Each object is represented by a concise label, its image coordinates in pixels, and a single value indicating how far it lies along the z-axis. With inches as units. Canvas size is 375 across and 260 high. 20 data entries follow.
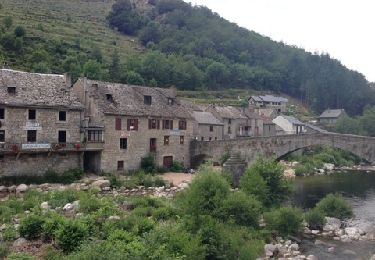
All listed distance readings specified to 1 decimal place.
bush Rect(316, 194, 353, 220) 1306.6
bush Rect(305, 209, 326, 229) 1200.2
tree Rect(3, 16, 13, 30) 3275.1
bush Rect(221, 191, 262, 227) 983.0
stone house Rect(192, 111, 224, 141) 2492.0
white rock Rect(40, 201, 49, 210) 1111.8
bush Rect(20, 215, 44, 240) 871.7
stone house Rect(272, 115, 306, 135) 3425.2
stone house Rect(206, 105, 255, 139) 2817.4
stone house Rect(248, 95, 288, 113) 4235.7
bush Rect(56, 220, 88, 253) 805.2
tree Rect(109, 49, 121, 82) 3437.5
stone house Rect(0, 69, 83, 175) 1486.2
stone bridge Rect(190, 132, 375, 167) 2087.8
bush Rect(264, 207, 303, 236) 1093.8
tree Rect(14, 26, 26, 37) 3256.9
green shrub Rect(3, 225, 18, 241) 852.0
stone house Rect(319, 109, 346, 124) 4451.8
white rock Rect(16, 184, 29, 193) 1393.9
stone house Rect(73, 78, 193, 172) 1717.5
